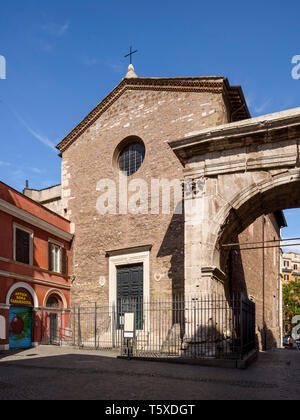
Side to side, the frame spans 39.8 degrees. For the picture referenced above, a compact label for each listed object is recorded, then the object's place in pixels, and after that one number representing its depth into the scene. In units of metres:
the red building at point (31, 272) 15.48
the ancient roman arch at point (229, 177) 11.44
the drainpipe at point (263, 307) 23.19
